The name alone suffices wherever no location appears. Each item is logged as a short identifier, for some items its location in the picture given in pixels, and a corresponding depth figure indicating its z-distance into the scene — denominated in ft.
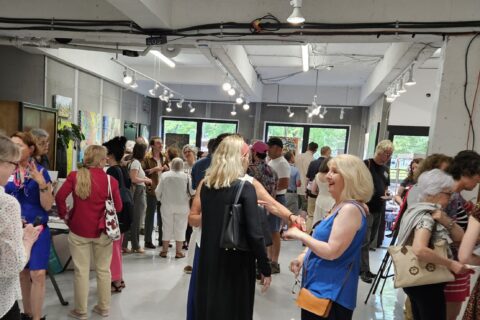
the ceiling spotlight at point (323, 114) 33.47
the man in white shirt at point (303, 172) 24.72
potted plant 19.01
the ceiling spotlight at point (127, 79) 19.71
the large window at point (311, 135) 35.40
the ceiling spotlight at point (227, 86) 20.92
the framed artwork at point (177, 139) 38.24
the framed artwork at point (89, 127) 23.30
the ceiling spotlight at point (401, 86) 17.26
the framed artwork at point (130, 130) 31.42
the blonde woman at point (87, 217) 9.18
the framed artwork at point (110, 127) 26.96
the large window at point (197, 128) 37.89
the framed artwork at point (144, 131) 35.02
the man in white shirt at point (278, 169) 14.08
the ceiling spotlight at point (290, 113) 33.91
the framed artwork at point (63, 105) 20.29
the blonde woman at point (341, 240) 5.72
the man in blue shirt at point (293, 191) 19.24
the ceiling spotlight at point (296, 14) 8.91
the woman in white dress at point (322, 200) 13.42
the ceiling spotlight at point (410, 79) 14.98
